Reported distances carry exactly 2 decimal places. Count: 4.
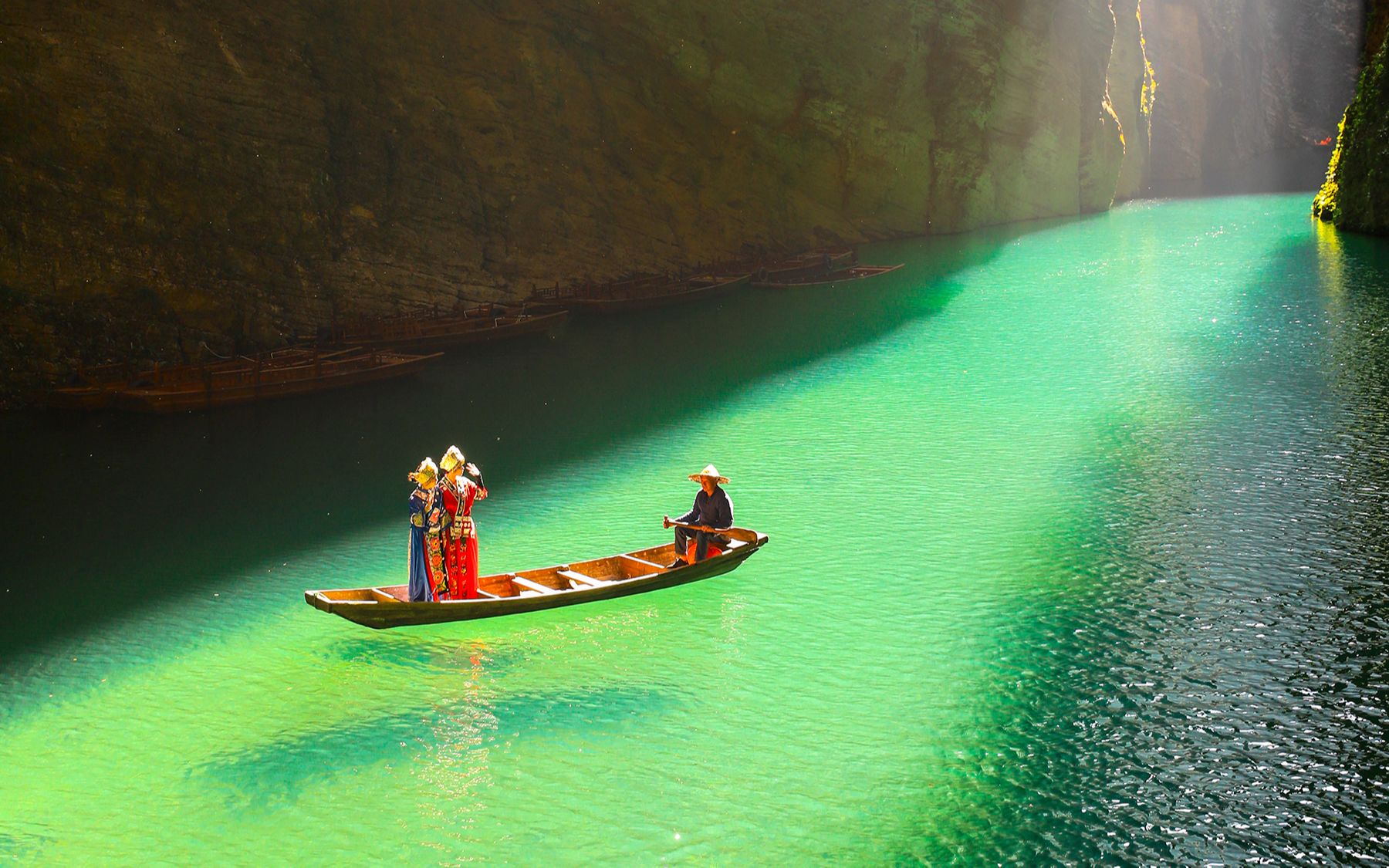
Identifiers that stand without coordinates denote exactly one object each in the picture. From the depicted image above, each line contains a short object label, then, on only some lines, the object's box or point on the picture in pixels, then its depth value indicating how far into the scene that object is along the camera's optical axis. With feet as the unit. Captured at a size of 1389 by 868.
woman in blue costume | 48.14
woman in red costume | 48.55
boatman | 54.65
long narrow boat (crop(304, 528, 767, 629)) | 48.42
